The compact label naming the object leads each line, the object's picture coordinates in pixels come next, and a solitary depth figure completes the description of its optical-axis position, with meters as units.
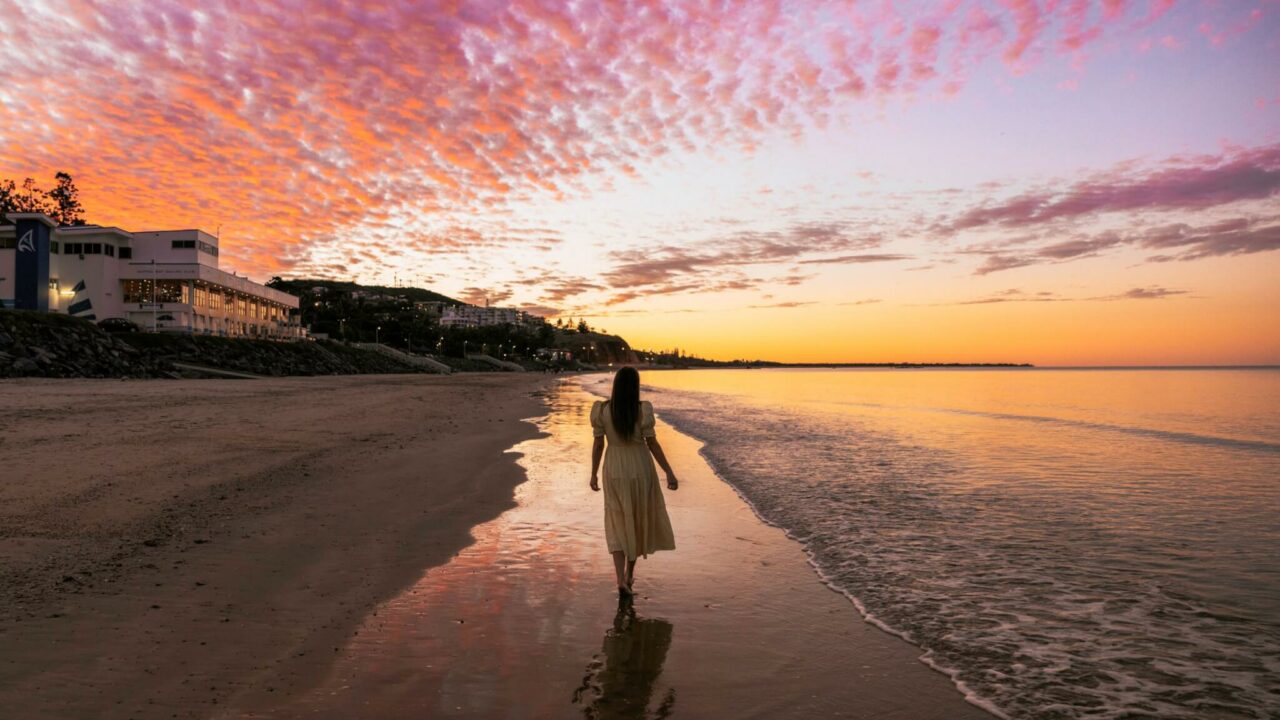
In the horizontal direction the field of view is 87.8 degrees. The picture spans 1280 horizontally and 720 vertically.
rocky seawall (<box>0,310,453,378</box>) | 38.62
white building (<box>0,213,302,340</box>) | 62.22
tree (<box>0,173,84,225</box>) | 99.81
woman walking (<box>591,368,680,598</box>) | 6.55
